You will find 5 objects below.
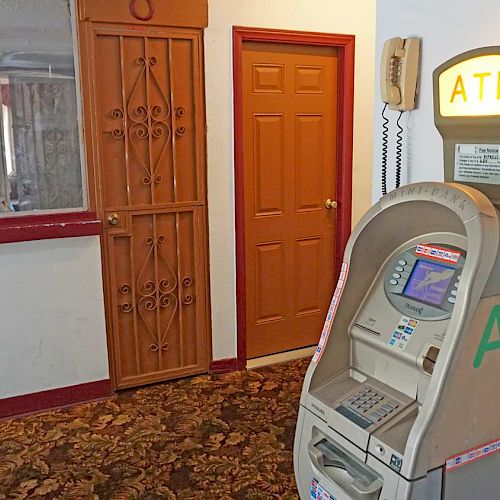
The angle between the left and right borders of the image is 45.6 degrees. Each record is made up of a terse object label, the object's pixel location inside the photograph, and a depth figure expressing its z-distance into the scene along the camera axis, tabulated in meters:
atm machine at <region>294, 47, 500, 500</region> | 1.35
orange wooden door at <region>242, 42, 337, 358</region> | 3.58
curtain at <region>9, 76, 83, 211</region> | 2.99
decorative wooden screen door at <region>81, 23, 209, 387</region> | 3.11
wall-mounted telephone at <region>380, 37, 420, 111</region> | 1.84
